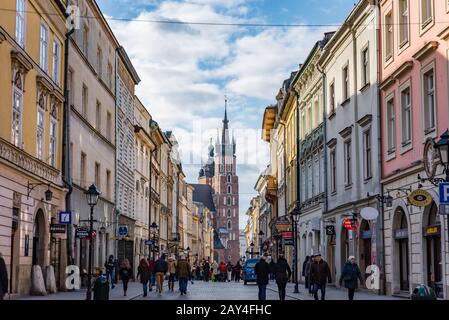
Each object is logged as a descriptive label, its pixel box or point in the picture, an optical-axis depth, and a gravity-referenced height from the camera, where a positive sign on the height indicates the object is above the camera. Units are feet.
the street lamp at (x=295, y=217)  109.25 +3.39
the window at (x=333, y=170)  123.44 +11.51
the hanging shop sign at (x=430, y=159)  67.84 +7.45
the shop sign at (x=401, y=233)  83.85 +0.76
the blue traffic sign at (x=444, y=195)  48.06 +2.84
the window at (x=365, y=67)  100.90 +23.48
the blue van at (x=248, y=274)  163.18 -7.27
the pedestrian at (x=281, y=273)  80.02 -3.46
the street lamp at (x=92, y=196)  79.56 +4.77
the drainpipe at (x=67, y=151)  104.27 +12.56
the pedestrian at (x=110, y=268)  119.24 -4.29
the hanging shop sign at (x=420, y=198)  65.92 +3.66
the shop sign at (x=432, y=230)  71.61 +0.93
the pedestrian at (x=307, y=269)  109.62 -4.23
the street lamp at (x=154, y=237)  167.10 +1.03
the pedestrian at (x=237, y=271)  203.00 -8.23
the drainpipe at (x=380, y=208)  92.63 +3.92
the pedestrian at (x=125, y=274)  100.23 -4.41
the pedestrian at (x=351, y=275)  72.27 -3.39
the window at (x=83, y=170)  118.93 +11.38
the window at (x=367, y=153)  99.76 +11.58
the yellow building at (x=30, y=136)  75.66 +11.97
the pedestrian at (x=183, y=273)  102.37 -4.45
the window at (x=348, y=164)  111.72 +11.33
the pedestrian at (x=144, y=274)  99.48 -4.37
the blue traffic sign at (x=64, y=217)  90.74 +2.91
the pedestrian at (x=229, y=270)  215.39 -8.87
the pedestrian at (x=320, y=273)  78.18 -3.45
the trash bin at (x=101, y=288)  56.64 -3.51
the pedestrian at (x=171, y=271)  114.76 -4.60
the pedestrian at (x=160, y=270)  105.29 -4.10
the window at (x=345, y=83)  113.19 +23.74
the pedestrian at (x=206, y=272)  203.00 -8.44
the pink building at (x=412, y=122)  70.85 +12.26
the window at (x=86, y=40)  122.62 +32.95
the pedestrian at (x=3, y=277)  43.75 -2.11
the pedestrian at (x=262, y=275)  76.48 -3.57
